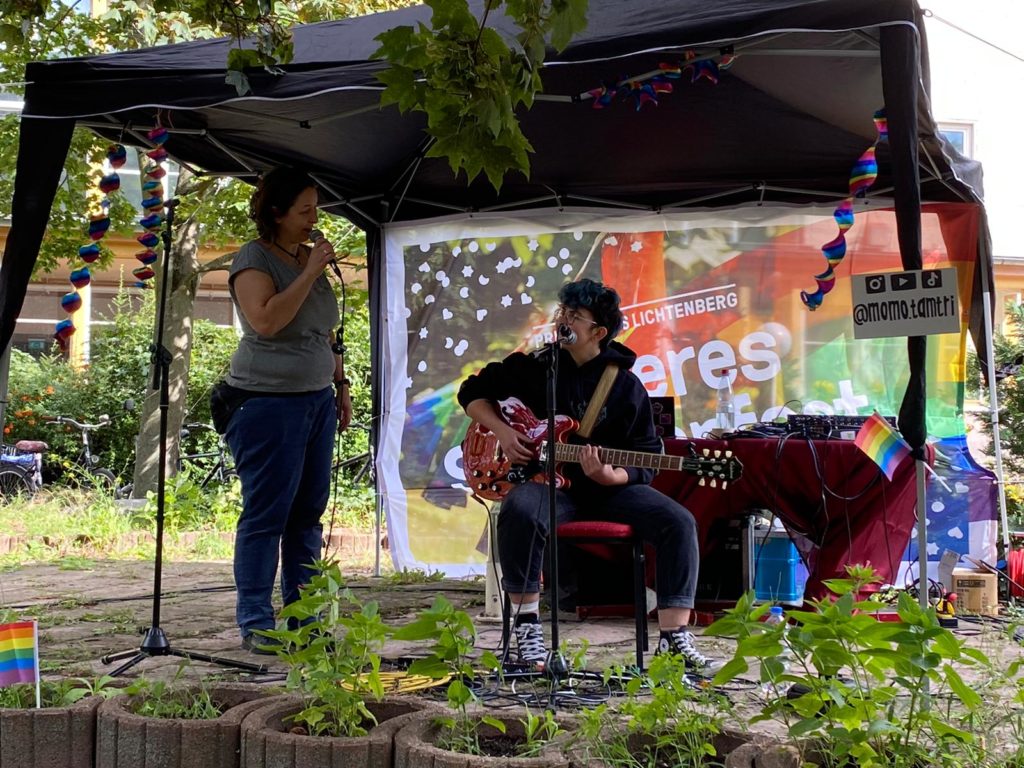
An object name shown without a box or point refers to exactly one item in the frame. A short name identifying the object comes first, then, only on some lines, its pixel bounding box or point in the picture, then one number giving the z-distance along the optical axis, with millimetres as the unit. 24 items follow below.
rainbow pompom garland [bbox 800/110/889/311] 5195
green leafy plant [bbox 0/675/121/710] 2828
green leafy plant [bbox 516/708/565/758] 2396
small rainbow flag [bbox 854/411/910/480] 3498
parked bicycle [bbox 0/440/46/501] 11469
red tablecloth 5113
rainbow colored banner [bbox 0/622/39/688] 2742
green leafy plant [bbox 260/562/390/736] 2508
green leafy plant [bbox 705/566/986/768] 2002
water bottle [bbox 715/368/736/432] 6652
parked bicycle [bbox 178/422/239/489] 10500
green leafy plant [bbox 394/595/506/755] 2402
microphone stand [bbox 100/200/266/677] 3730
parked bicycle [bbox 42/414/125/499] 11328
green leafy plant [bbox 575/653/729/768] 2256
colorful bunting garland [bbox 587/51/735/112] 4078
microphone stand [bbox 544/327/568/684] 3445
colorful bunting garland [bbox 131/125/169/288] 4625
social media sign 3244
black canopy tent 3623
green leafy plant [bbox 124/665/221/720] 2697
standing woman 4055
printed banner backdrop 6555
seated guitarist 4062
